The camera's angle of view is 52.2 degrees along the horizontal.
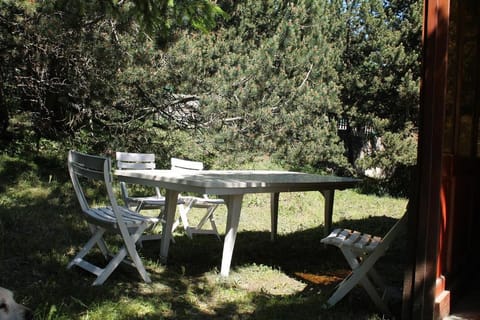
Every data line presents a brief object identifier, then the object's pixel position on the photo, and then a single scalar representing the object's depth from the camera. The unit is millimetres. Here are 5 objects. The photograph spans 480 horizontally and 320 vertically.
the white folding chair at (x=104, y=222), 3594
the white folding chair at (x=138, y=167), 5137
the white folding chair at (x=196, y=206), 5461
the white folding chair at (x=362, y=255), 3070
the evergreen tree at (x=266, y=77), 8062
